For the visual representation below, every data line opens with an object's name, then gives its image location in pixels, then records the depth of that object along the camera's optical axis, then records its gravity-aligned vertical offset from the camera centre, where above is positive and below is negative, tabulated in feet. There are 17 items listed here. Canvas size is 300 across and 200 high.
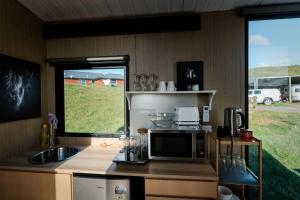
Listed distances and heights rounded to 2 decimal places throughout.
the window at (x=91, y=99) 8.16 -0.05
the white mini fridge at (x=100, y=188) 5.49 -2.56
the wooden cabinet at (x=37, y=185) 5.72 -2.57
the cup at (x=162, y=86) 7.03 +0.41
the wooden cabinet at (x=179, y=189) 5.14 -2.45
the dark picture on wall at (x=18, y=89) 6.44 +0.32
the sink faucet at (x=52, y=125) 7.95 -1.10
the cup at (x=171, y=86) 7.02 +0.41
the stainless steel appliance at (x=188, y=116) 6.67 -0.64
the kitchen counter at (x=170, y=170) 5.23 -2.07
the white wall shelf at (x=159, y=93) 6.79 +0.17
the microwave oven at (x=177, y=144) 6.07 -1.47
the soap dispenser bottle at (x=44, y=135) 8.04 -1.51
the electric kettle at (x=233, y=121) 5.90 -0.73
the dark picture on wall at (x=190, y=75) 7.29 +0.84
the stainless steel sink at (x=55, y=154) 7.26 -2.16
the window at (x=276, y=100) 7.03 -0.13
